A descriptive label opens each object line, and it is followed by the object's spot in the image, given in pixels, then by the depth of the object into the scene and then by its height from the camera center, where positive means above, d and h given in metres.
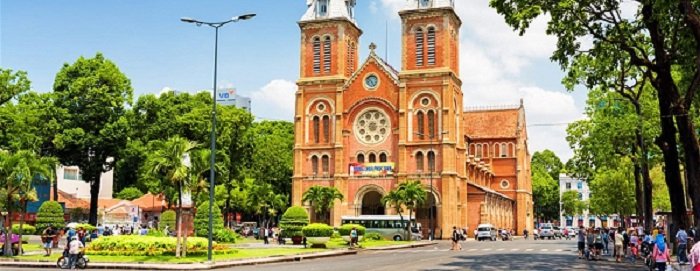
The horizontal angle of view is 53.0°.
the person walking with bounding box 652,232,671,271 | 22.38 -1.18
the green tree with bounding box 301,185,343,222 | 65.56 +1.75
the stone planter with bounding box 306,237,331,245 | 42.50 -1.53
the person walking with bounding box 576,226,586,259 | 34.12 -1.16
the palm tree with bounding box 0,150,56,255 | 32.19 +1.63
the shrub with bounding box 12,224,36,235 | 52.59 -1.21
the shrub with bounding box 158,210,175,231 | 49.28 -0.40
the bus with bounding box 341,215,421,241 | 61.31 -0.86
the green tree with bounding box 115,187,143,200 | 87.62 +2.53
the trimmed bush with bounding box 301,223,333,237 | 43.47 -0.94
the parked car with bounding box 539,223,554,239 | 78.32 -1.79
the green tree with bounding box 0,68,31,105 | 52.09 +9.67
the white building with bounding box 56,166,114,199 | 81.86 +3.65
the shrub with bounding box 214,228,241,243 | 43.22 -1.36
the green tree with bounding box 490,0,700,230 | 23.80 +6.40
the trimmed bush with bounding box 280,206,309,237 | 51.84 -0.46
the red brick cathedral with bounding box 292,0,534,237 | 70.12 +10.13
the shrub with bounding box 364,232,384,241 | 58.24 -1.76
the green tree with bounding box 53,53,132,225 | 59.22 +8.43
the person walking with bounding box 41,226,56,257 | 32.72 -1.22
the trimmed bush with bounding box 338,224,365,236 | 49.14 -0.97
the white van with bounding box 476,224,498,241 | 69.62 -1.62
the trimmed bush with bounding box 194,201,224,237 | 43.18 -0.40
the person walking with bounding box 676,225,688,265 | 26.09 -1.02
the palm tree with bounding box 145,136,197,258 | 29.88 +2.10
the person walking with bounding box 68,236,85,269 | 26.14 -1.37
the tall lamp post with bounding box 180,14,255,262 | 28.19 +5.14
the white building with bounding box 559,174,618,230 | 139.62 +3.40
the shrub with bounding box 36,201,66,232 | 50.78 -0.08
